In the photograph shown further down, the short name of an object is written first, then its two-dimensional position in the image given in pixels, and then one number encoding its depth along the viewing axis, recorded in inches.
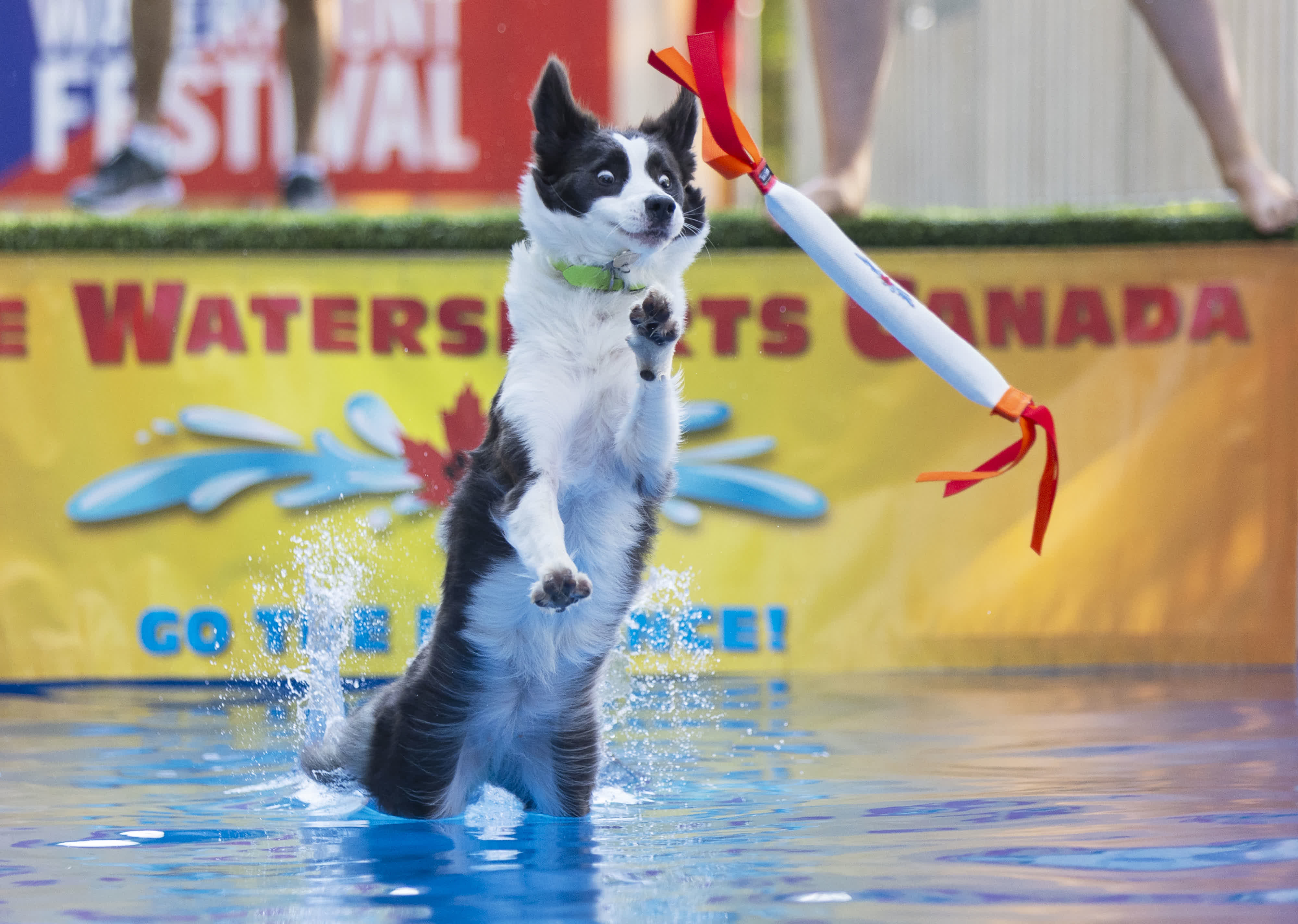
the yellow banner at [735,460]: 390.3
